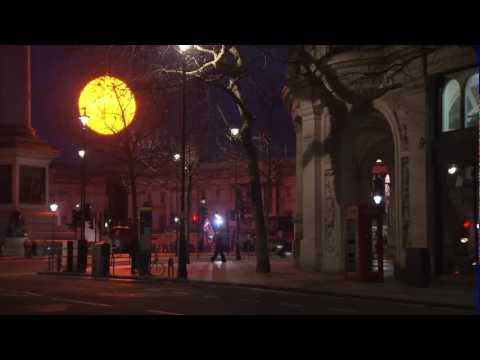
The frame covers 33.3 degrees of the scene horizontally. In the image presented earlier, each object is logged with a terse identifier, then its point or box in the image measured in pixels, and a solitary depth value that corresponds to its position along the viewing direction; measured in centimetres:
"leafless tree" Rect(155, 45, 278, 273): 3019
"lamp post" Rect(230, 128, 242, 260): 4637
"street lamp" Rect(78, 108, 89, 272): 3500
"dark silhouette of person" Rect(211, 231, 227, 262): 4215
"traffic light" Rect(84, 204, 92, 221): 3550
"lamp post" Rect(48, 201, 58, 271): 3728
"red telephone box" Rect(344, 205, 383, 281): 2698
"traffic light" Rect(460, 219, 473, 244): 2642
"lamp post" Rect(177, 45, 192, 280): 2977
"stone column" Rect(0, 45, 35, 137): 5694
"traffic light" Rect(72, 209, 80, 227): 3559
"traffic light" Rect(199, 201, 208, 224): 6055
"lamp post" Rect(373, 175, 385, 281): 2691
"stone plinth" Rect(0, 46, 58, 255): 5625
